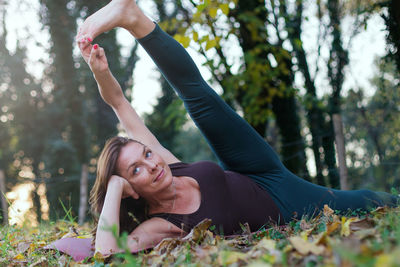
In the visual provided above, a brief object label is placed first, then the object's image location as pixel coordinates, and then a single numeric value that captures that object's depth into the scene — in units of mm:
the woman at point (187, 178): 2543
